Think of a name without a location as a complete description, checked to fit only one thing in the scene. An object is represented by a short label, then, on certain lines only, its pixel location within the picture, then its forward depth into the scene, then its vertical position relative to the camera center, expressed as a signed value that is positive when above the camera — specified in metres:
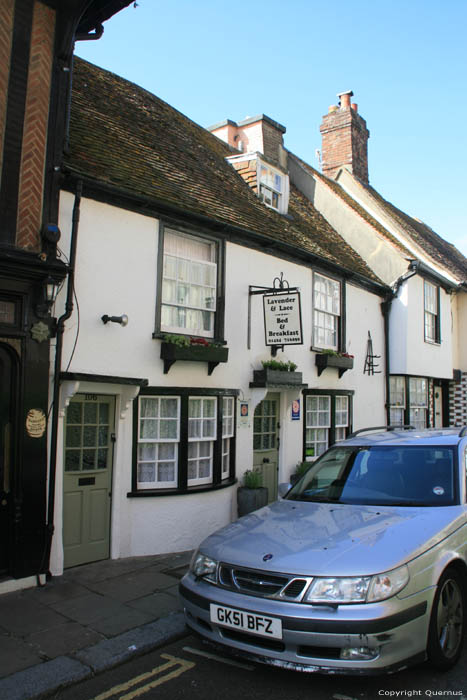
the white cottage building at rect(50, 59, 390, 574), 7.21 +1.07
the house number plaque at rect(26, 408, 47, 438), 6.30 -0.24
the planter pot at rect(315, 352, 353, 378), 11.24 +0.93
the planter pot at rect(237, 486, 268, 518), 8.99 -1.56
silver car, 3.65 -1.26
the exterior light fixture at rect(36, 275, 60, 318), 6.38 +1.25
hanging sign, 9.02 +1.46
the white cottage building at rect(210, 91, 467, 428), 14.05 +3.80
